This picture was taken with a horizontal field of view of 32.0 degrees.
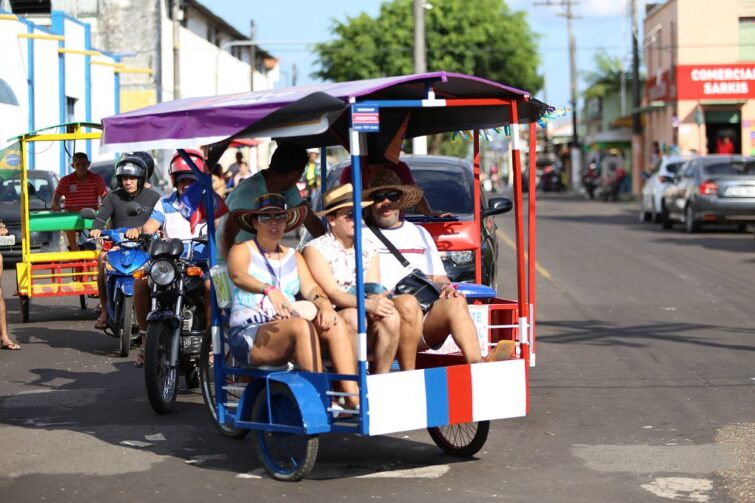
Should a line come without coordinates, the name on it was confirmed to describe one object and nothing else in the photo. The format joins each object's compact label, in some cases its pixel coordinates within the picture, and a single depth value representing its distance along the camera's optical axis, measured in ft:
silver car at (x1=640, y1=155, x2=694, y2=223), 104.27
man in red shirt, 49.32
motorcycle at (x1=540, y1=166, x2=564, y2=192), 251.80
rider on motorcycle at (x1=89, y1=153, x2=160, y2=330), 42.16
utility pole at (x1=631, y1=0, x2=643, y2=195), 180.55
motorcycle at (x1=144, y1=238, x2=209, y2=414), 29.63
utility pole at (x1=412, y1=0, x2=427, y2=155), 115.34
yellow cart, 46.24
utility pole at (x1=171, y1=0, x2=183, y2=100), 127.85
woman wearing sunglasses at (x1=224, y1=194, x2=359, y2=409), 23.20
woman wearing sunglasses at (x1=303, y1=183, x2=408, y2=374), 23.48
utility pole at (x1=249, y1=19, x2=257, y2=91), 175.01
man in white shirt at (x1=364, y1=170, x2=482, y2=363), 24.06
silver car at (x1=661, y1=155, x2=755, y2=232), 89.61
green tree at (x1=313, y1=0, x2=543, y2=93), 218.18
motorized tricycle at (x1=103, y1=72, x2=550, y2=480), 22.30
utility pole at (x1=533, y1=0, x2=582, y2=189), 249.96
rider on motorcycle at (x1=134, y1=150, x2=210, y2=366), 34.19
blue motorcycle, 38.75
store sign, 164.86
